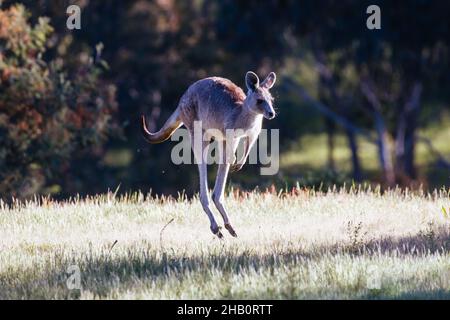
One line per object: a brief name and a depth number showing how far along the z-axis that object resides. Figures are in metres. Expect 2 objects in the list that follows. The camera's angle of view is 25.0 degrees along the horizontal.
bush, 20.56
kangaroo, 10.70
